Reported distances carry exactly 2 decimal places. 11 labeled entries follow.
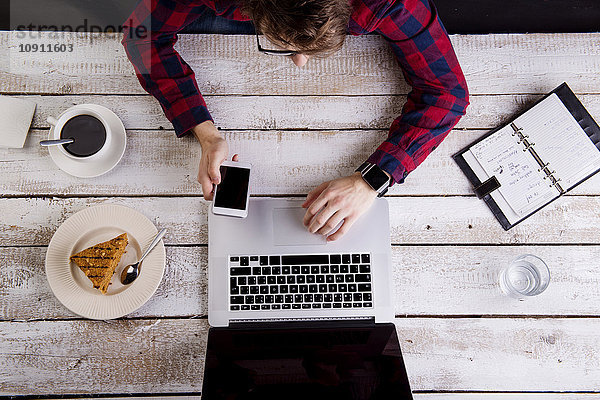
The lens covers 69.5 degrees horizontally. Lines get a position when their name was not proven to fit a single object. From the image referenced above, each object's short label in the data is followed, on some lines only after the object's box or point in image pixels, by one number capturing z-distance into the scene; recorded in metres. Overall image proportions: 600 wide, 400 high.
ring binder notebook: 1.02
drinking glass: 0.97
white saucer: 0.96
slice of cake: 0.90
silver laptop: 0.94
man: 0.94
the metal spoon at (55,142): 0.89
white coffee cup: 0.93
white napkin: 0.99
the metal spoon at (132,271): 0.93
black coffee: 0.93
